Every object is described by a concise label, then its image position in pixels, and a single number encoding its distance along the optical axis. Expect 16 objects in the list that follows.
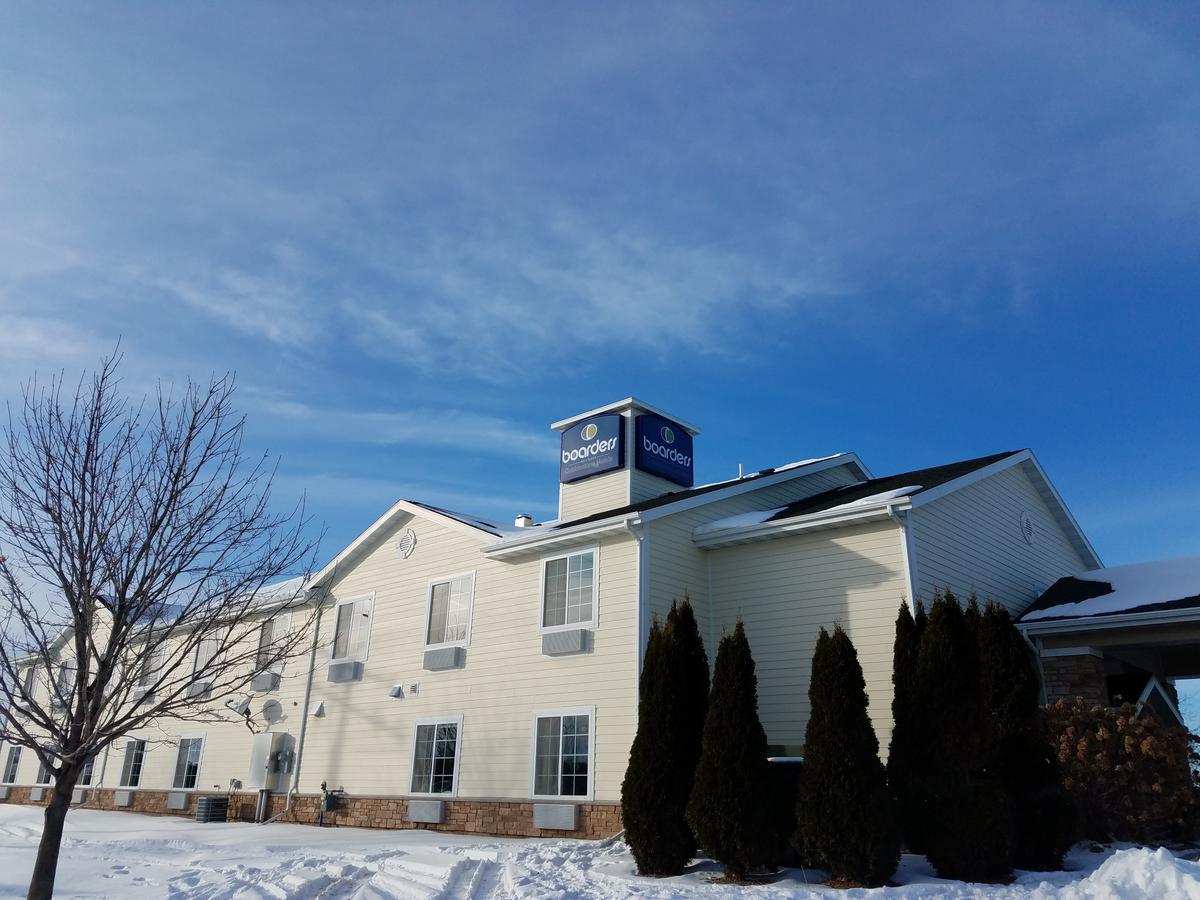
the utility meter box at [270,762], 19.14
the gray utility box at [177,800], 21.11
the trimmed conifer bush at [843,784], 9.31
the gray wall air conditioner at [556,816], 13.70
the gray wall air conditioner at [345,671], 18.38
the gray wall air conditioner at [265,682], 20.03
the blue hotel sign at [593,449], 18.89
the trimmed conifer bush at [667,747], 10.52
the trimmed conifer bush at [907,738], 9.93
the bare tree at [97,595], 8.13
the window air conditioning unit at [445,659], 16.53
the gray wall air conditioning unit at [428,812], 15.62
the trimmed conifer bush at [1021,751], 9.86
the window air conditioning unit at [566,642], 14.60
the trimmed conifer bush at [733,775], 9.93
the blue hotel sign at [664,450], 19.08
